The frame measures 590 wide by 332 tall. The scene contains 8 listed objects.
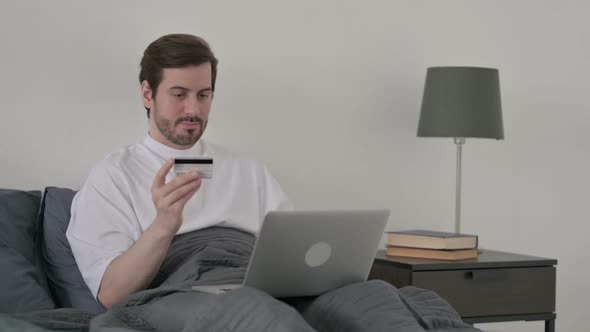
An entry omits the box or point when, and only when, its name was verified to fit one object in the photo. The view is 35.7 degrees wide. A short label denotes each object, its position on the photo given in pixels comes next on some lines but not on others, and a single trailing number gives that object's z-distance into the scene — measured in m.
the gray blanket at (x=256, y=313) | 1.74
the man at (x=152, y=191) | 2.37
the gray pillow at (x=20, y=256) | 2.43
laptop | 1.90
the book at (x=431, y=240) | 3.07
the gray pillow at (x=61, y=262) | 2.58
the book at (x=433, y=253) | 3.08
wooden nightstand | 3.01
